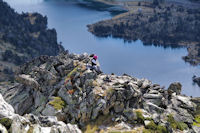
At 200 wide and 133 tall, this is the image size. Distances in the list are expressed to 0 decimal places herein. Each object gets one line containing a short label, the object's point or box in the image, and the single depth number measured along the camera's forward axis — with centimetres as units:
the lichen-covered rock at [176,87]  5843
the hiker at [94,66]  4717
